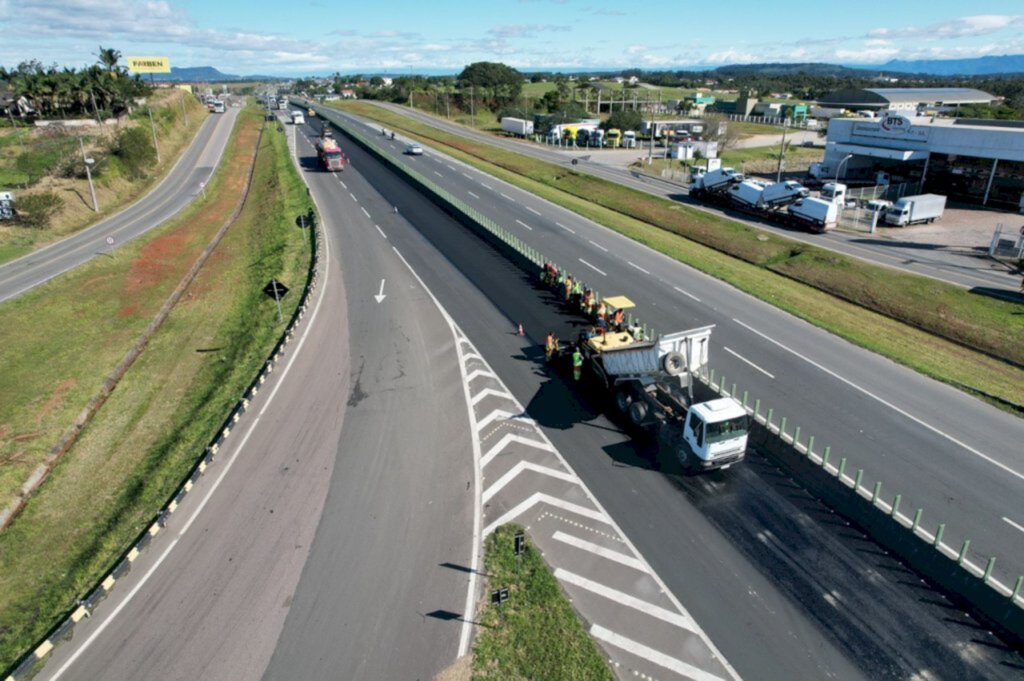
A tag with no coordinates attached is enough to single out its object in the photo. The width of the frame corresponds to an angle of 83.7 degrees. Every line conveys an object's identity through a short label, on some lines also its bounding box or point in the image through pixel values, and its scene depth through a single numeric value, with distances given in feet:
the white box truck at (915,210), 184.14
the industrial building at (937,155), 203.00
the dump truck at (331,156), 247.19
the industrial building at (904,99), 385.70
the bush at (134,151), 251.19
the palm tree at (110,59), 340.39
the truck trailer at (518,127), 390.01
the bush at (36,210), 186.50
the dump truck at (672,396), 63.52
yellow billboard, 545.03
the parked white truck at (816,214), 178.09
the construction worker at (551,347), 91.61
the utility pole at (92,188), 191.69
